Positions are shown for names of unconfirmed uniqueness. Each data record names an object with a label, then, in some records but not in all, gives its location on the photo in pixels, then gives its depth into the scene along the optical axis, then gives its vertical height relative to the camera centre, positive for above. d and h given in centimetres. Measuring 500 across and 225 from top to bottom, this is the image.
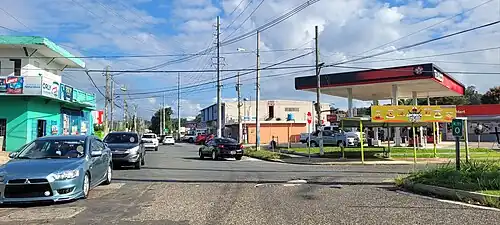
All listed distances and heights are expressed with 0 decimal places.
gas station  2758 +420
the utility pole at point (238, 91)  5031 +565
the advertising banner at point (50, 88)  3045 +313
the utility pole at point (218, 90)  4850 +452
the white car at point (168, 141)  6920 -55
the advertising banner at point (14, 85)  2930 +307
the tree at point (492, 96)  8563 +693
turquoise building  2977 +284
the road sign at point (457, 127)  1462 +26
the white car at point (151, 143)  4388 -52
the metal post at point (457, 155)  1420 -56
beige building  6906 +295
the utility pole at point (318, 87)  3149 +311
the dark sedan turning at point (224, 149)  2947 -72
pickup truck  4381 -24
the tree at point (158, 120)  13894 +470
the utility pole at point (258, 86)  3950 +399
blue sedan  994 -69
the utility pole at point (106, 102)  6269 +442
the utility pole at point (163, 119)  11348 +405
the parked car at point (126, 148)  1952 -42
